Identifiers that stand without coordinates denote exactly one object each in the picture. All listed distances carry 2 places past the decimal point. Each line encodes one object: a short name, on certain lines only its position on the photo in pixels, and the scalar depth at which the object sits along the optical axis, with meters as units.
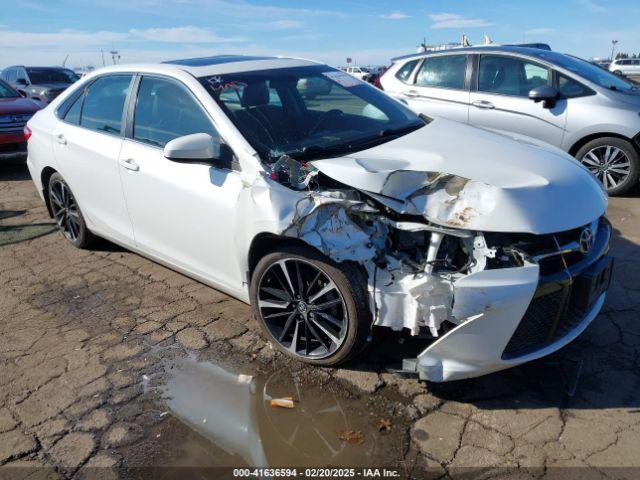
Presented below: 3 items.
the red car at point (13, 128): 8.63
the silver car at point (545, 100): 5.82
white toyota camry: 2.50
